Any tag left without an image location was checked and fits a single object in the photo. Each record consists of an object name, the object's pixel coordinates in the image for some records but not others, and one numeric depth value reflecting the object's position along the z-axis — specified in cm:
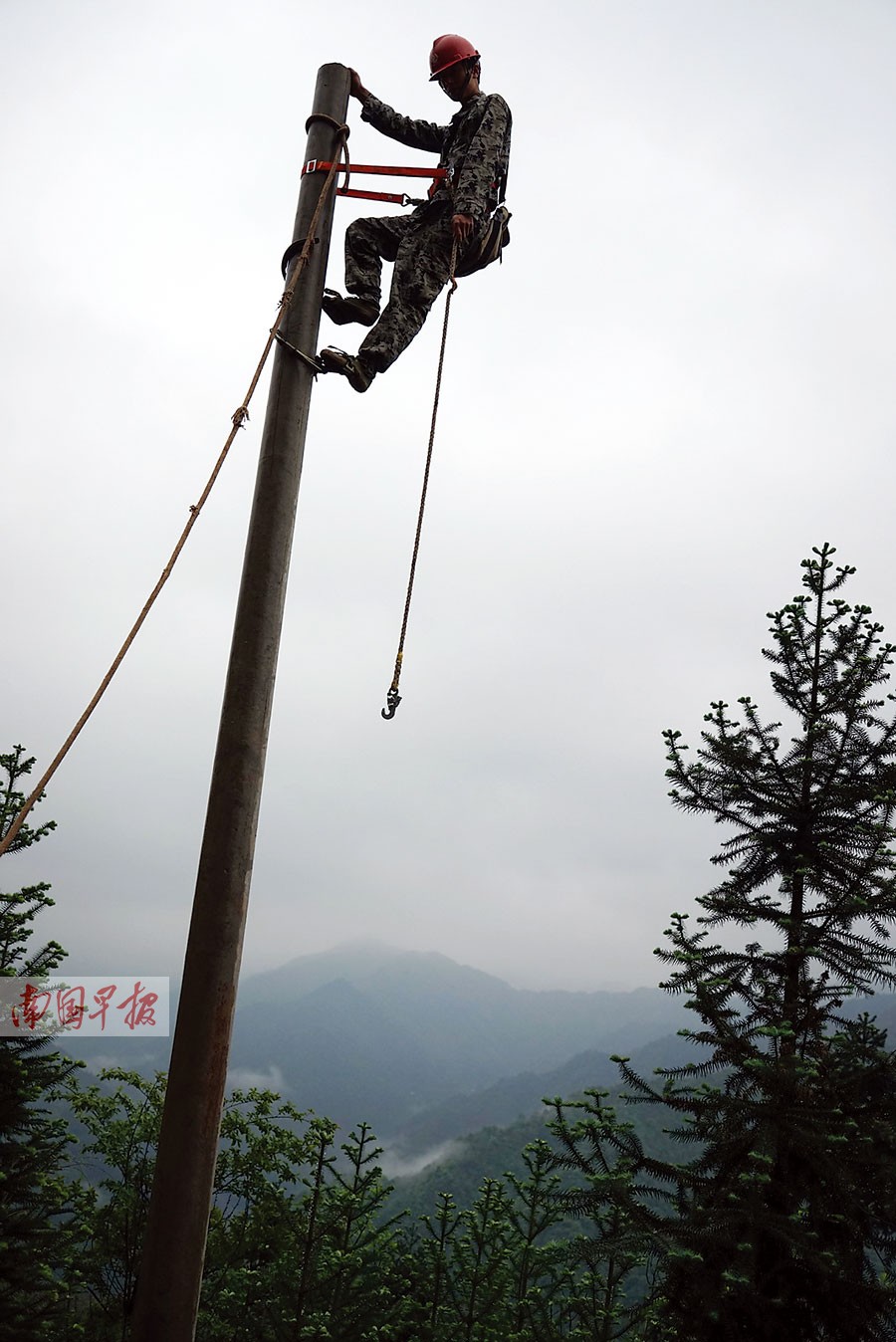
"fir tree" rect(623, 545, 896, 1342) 526
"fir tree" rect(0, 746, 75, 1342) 714
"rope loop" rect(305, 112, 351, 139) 333
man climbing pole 353
